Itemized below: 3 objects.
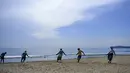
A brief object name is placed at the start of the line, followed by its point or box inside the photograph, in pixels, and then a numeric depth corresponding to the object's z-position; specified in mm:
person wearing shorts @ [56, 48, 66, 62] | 12678
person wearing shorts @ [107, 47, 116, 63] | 12701
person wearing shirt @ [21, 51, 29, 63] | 13187
